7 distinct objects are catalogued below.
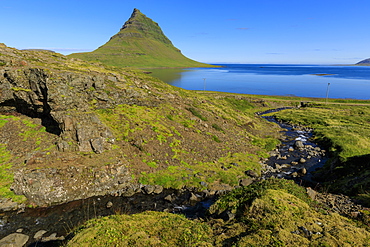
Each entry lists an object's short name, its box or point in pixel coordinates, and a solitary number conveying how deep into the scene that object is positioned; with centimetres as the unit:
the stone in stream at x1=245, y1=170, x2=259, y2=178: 3309
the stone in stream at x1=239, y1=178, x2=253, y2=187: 3046
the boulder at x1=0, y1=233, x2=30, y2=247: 1800
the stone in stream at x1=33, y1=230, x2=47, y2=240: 1912
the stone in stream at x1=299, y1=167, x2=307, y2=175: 3503
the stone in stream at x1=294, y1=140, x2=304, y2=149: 4722
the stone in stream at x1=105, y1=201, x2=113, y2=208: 2456
